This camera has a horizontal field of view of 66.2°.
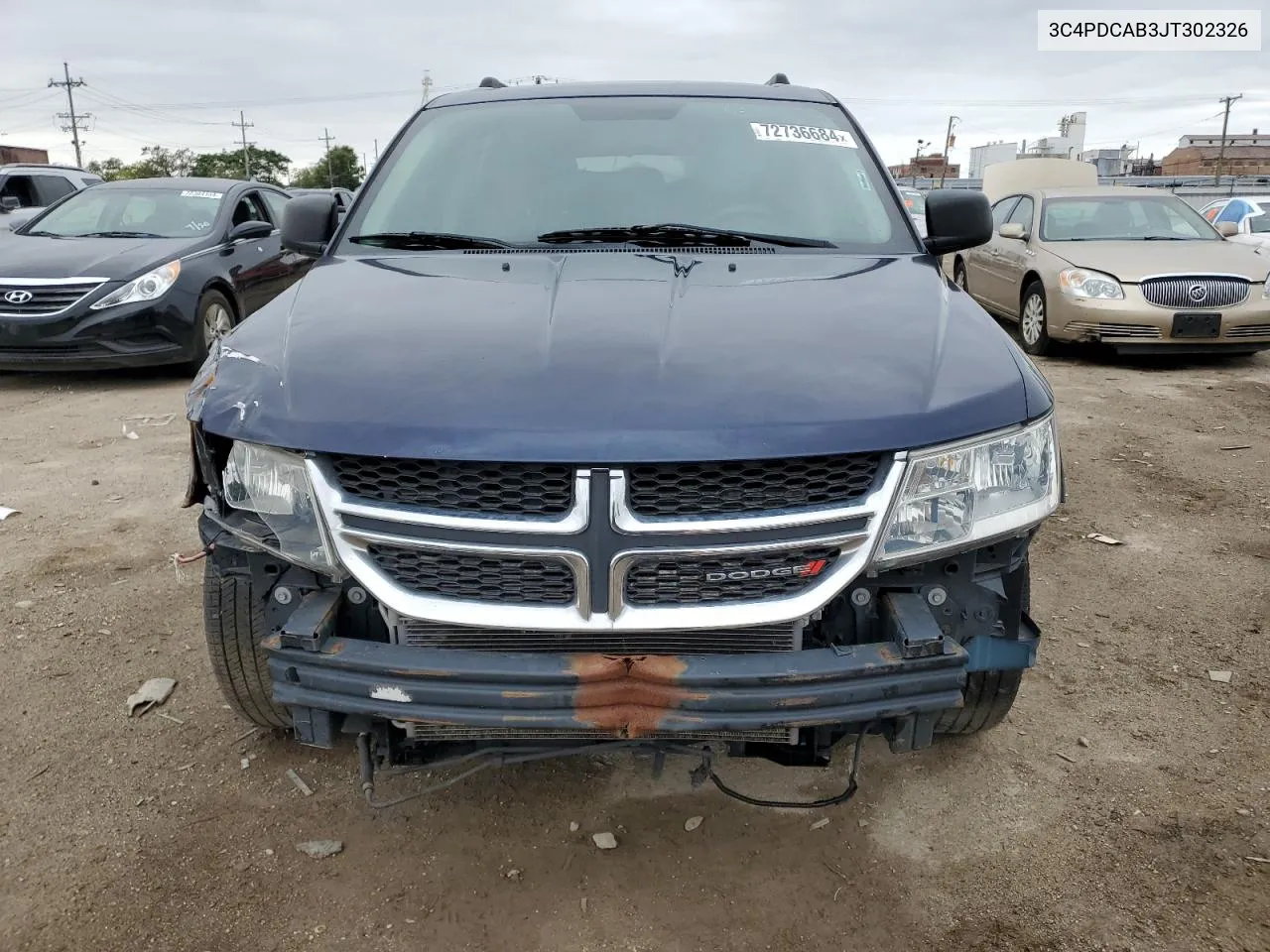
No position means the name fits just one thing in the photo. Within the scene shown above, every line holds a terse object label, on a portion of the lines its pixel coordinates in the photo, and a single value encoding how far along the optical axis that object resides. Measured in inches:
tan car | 311.7
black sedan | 275.0
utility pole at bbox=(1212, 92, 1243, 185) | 2347.8
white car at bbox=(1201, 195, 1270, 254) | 452.8
